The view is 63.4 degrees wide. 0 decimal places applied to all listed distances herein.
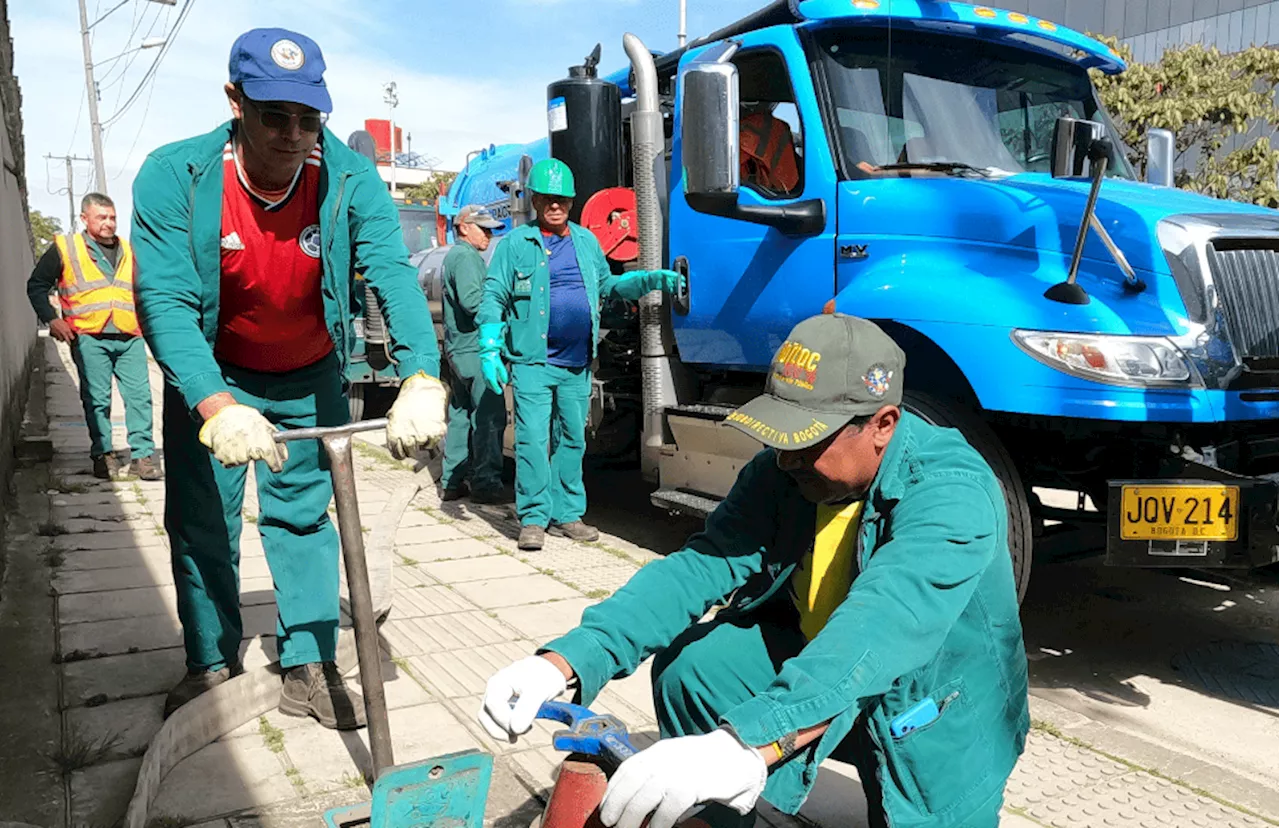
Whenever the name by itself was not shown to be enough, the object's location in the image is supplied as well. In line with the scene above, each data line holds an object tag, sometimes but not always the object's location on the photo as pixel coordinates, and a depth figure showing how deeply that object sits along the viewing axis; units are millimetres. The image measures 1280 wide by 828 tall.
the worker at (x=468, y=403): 6809
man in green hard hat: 5586
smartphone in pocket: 1958
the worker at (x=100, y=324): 7094
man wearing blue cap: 2611
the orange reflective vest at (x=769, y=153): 4543
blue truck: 3404
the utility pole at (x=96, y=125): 27328
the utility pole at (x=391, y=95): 62844
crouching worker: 1722
